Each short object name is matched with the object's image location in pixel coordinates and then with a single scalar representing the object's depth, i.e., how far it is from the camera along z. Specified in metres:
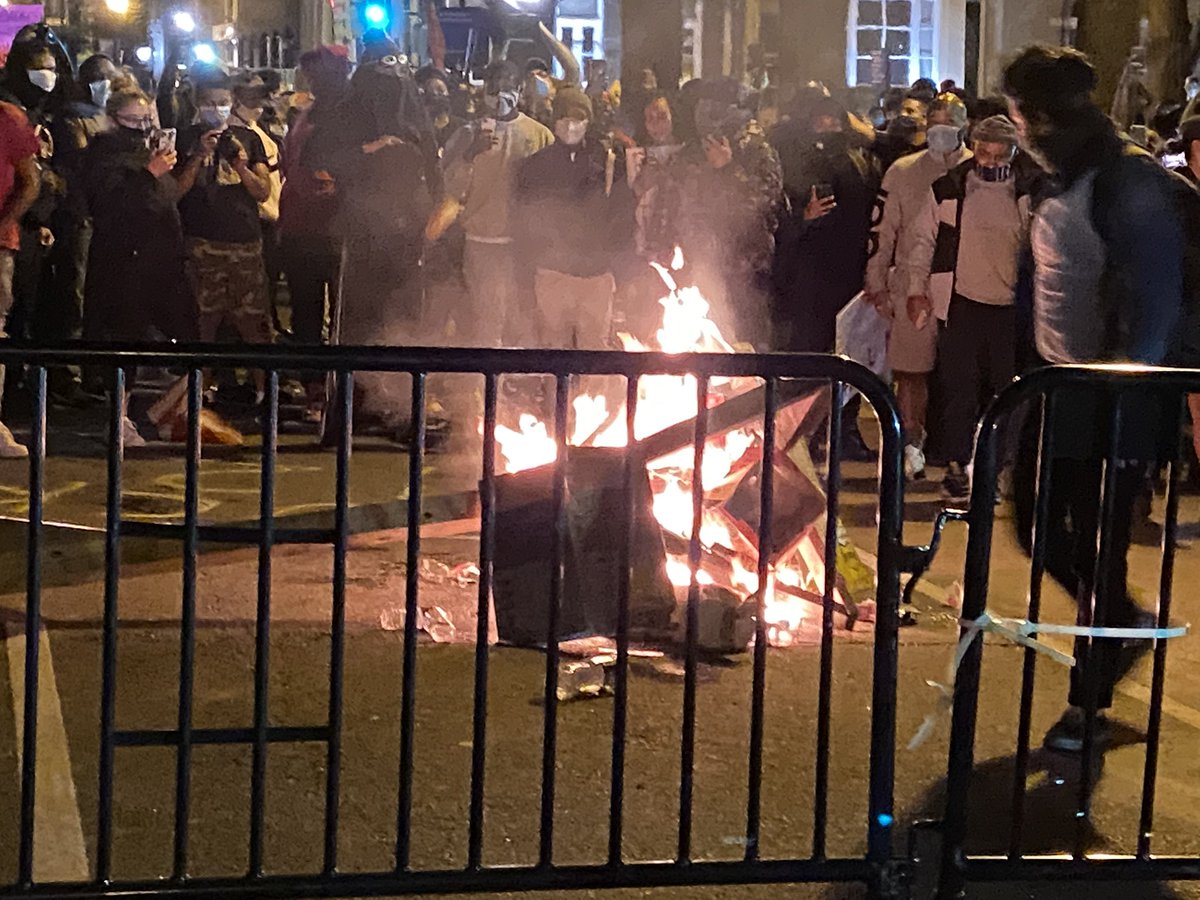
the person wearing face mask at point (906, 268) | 9.67
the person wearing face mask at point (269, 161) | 12.05
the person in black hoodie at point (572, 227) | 10.45
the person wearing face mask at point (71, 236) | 11.59
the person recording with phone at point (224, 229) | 11.26
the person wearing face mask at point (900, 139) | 11.19
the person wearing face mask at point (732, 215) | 10.58
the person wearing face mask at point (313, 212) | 10.77
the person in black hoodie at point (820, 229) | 10.80
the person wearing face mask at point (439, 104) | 13.71
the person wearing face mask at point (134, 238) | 10.92
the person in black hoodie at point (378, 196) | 10.62
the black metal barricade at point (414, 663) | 4.16
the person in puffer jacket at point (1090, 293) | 5.27
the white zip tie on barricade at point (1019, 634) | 4.36
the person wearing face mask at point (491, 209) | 11.02
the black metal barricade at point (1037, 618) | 4.32
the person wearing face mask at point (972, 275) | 9.03
